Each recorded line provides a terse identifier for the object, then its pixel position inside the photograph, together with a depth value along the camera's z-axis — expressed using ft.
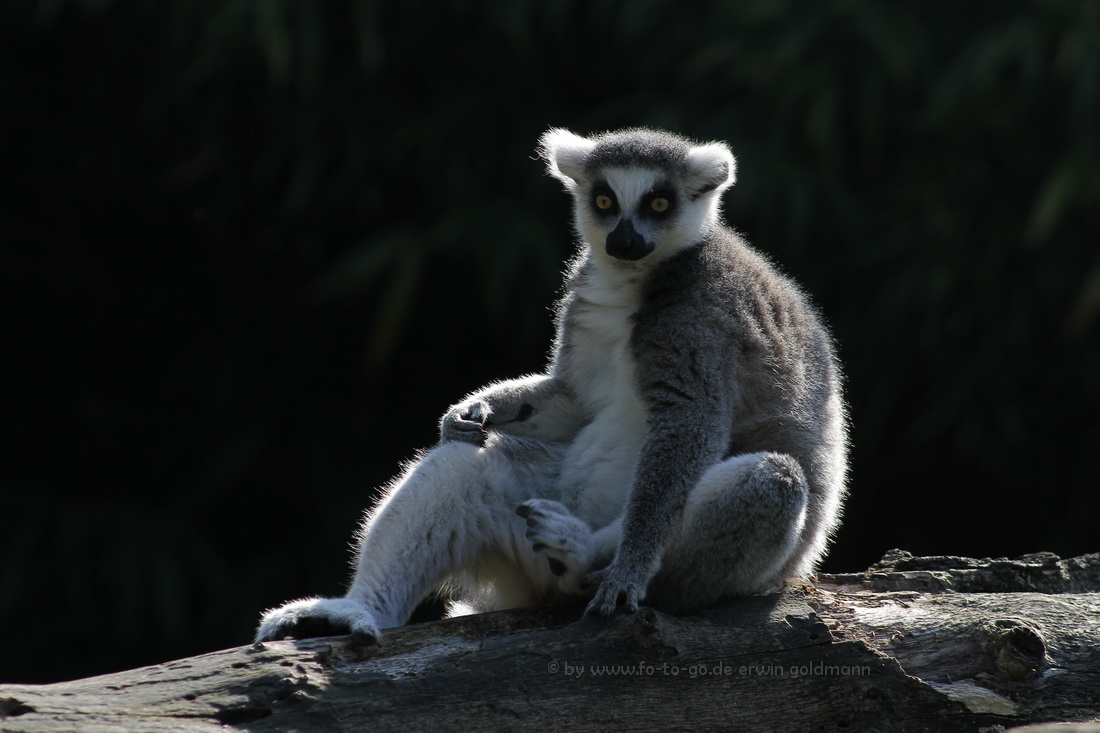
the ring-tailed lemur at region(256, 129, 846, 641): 23.22
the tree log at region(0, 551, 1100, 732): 19.89
